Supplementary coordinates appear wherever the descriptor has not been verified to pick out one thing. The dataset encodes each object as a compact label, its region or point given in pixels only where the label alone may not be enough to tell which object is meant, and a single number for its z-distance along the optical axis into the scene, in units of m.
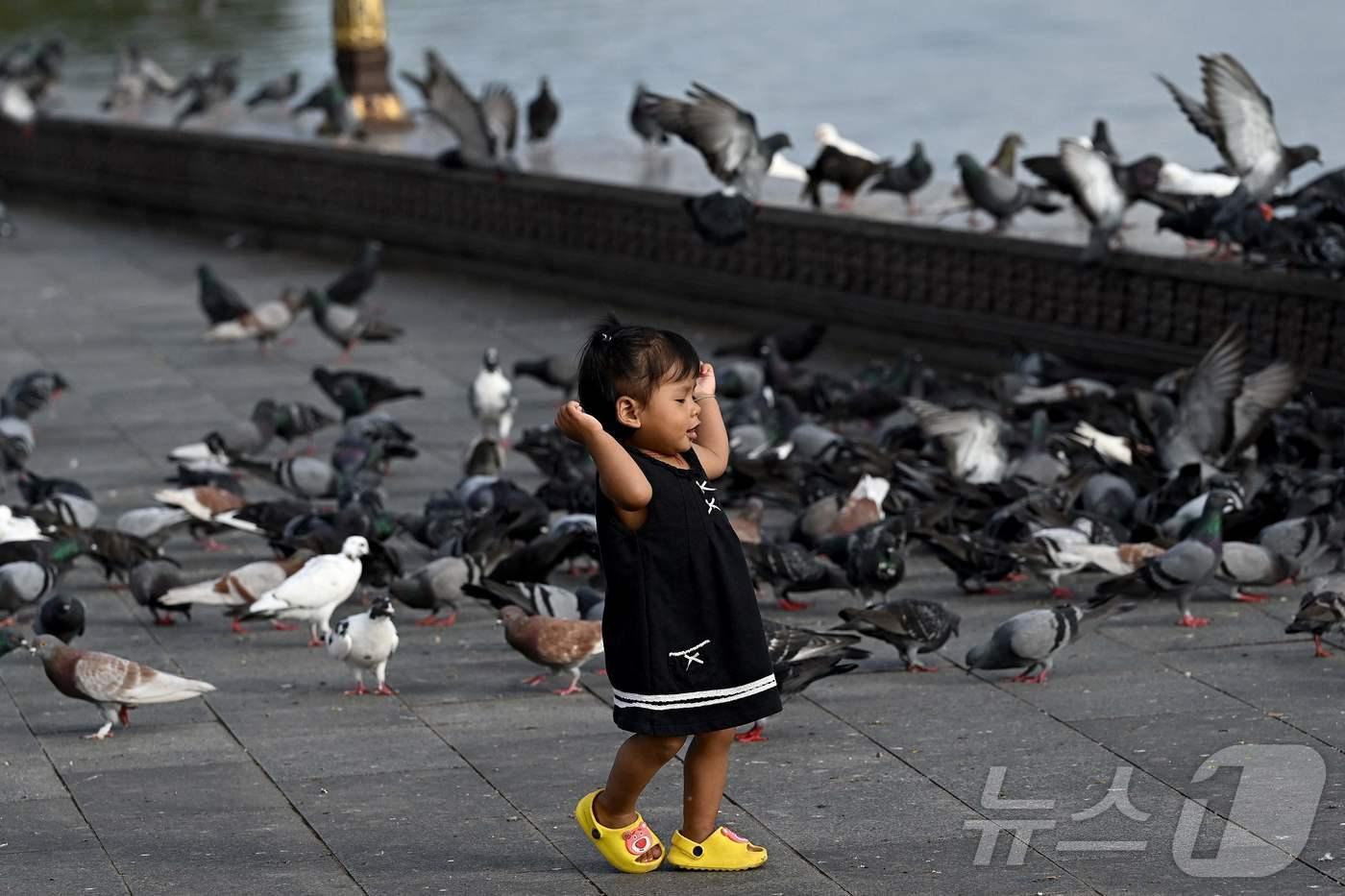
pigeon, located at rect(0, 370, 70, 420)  18.17
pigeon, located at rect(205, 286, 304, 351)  22.27
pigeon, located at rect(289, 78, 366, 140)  29.20
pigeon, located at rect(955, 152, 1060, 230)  19.98
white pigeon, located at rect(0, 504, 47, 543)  13.73
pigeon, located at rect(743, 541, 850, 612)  12.87
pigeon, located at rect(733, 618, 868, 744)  10.41
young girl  8.19
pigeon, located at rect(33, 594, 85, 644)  12.17
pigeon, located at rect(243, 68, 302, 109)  34.09
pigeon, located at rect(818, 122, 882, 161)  22.79
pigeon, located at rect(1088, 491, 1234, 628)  12.12
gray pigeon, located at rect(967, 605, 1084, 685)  11.04
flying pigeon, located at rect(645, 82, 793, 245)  19.72
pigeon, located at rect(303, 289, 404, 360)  21.87
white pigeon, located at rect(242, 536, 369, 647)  12.23
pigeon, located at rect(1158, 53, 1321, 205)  17.59
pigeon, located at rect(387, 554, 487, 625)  12.64
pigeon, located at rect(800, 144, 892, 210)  21.61
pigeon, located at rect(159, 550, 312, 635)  12.59
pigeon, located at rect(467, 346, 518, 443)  17.41
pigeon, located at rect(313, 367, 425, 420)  18.22
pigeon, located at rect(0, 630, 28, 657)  11.60
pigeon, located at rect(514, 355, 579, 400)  19.55
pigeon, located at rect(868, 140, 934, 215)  21.80
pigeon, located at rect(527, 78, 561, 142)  27.08
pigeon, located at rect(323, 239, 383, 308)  22.83
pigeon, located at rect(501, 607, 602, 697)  11.12
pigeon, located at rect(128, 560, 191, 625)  12.82
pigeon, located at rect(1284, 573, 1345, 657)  11.21
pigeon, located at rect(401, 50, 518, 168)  25.31
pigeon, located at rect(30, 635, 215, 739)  10.62
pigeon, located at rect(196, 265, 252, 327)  22.66
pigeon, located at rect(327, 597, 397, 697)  11.16
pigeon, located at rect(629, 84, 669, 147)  25.63
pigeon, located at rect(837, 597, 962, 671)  11.32
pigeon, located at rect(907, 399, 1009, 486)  15.32
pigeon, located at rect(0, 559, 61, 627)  12.93
